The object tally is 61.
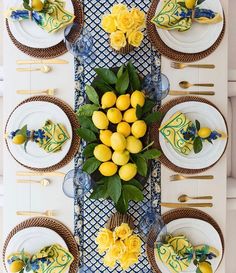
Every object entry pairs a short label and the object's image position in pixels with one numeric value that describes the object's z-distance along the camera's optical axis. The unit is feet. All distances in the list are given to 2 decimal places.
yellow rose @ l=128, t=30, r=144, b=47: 4.04
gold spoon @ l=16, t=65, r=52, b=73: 4.58
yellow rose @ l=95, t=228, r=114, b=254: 4.02
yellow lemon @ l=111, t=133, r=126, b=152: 3.88
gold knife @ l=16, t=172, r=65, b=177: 4.61
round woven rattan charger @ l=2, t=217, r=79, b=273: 4.59
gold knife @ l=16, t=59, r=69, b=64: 4.61
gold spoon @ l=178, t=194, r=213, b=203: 4.60
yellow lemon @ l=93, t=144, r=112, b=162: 3.99
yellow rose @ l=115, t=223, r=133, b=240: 4.05
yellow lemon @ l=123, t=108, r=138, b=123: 4.01
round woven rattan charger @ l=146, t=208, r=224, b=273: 4.58
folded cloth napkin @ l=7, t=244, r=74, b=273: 4.31
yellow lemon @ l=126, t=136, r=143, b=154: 3.99
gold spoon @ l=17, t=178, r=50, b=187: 4.59
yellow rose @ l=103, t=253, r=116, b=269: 4.03
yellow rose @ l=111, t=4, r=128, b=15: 4.00
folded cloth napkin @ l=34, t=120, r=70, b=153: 4.37
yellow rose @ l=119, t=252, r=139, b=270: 4.02
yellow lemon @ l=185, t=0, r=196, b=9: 4.24
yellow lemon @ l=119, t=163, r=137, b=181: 4.00
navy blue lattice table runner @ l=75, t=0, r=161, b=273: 4.61
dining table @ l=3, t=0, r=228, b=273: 4.63
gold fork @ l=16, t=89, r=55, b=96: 4.62
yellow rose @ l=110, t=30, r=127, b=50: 4.04
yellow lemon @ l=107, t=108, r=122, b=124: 3.98
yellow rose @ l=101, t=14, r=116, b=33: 4.05
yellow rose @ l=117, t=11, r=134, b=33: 3.97
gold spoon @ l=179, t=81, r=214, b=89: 4.61
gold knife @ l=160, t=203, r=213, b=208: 4.62
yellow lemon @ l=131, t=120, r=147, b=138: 3.97
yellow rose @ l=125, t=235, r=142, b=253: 4.05
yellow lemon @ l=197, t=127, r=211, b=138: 4.32
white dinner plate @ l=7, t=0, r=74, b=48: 4.53
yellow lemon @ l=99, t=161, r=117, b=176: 4.03
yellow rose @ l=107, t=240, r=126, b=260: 3.98
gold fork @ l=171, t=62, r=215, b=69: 4.60
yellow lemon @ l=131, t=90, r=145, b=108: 4.01
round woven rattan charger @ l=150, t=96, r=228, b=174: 4.54
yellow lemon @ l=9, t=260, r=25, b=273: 4.21
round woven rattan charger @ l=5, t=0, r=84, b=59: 4.58
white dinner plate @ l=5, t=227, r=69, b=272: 4.53
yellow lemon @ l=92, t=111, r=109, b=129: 3.98
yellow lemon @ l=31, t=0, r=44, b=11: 4.25
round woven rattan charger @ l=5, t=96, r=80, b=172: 4.56
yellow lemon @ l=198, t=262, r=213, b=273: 4.28
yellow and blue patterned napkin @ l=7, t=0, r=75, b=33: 4.37
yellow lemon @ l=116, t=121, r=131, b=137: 3.99
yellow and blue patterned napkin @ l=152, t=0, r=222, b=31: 4.37
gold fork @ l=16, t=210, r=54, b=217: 4.63
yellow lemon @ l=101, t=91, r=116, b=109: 4.05
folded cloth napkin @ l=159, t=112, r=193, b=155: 4.37
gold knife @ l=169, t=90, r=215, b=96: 4.62
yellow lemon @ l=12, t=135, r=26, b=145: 4.25
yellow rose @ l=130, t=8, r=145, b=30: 4.01
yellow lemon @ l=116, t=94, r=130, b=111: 4.03
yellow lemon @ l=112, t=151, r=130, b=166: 3.95
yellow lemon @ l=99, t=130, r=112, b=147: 4.01
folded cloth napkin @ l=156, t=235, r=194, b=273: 4.38
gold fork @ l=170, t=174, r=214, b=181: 4.60
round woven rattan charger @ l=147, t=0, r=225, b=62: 4.55
